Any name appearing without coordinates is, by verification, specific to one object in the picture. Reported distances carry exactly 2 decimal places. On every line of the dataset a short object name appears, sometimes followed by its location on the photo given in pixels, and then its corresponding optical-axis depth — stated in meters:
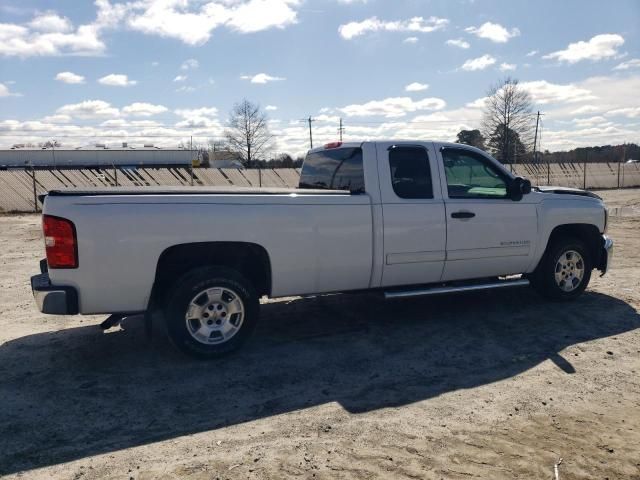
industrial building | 80.88
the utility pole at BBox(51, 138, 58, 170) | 82.00
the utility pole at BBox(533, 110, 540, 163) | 53.50
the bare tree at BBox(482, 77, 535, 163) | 46.22
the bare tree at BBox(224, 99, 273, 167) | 54.06
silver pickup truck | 4.26
